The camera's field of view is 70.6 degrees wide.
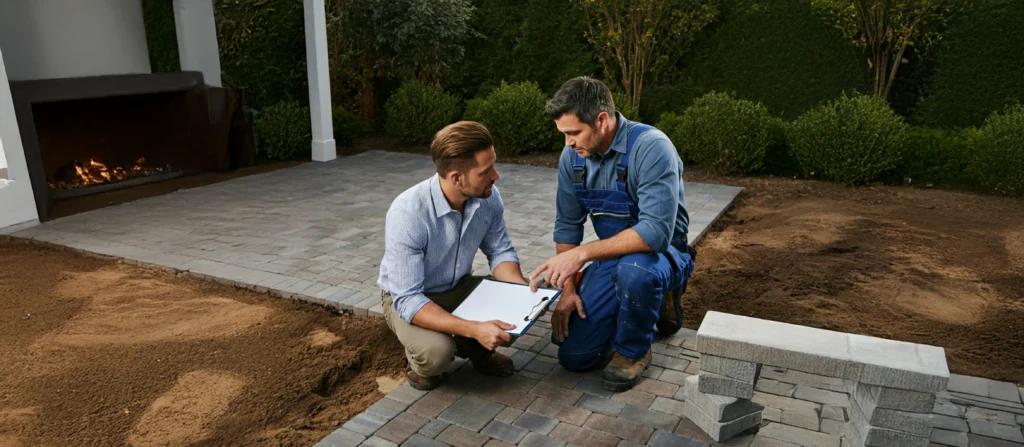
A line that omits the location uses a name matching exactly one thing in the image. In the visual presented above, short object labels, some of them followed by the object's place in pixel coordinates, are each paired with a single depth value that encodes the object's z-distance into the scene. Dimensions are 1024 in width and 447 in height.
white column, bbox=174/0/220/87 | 9.52
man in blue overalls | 3.55
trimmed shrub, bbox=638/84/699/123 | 11.20
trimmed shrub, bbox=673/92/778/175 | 9.06
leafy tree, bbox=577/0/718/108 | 10.66
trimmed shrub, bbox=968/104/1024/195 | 7.82
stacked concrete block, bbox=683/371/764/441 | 3.11
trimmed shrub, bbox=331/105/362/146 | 11.54
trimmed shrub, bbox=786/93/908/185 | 8.38
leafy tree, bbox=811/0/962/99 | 9.11
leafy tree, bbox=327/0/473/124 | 11.24
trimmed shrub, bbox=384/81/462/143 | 11.45
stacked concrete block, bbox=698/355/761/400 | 3.08
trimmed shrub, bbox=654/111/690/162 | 9.59
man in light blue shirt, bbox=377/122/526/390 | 3.40
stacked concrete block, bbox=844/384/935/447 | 2.78
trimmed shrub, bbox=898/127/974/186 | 8.45
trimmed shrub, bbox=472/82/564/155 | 10.57
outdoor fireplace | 8.49
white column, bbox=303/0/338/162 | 10.07
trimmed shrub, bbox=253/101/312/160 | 10.36
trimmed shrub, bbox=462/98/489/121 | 11.00
